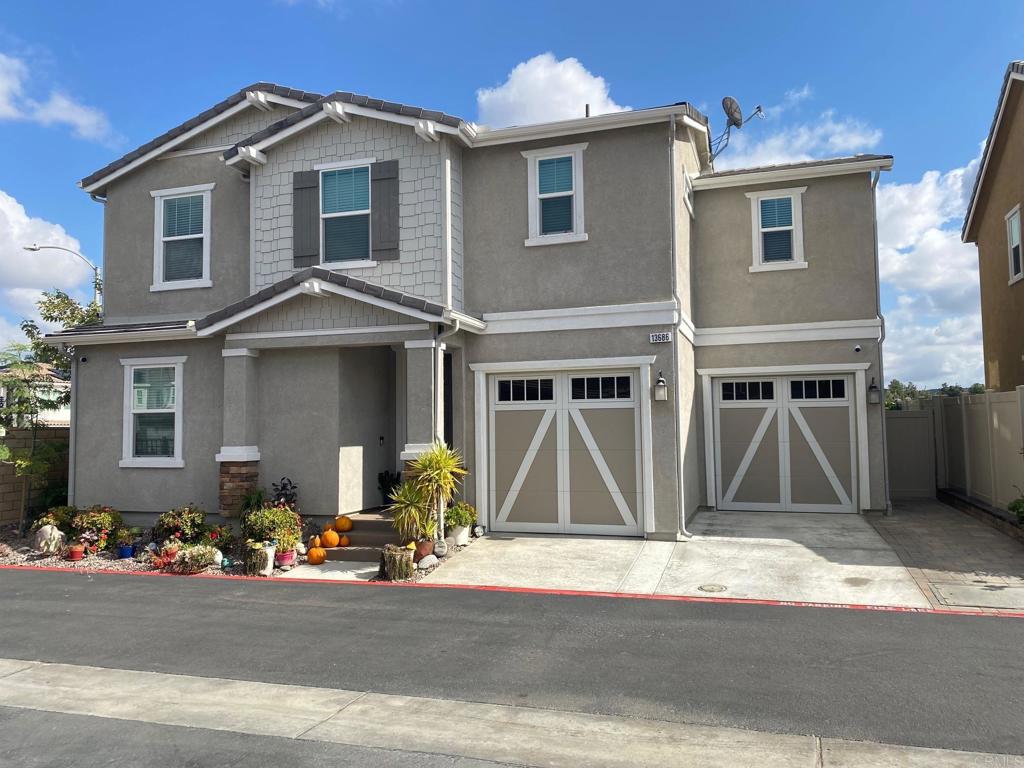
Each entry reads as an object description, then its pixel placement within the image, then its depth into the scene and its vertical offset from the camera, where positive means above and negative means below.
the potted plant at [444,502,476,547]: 11.80 -1.36
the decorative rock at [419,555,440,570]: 10.62 -1.81
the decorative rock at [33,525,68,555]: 12.52 -1.72
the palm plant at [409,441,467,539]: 11.03 -0.60
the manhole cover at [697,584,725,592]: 9.40 -1.93
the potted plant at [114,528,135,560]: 12.32 -1.75
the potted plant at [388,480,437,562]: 10.98 -1.20
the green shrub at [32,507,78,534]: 12.99 -1.41
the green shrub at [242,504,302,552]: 11.25 -1.37
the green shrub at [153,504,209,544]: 12.22 -1.46
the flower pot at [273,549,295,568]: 11.18 -1.82
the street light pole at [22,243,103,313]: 19.81 +3.99
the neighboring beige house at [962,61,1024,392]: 16.66 +4.73
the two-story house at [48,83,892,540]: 12.27 +1.96
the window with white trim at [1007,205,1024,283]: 16.80 +4.22
